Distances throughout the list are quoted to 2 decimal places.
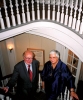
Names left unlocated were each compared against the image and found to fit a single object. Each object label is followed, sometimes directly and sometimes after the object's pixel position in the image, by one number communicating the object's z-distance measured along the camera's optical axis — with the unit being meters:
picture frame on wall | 3.61
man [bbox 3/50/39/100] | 2.25
